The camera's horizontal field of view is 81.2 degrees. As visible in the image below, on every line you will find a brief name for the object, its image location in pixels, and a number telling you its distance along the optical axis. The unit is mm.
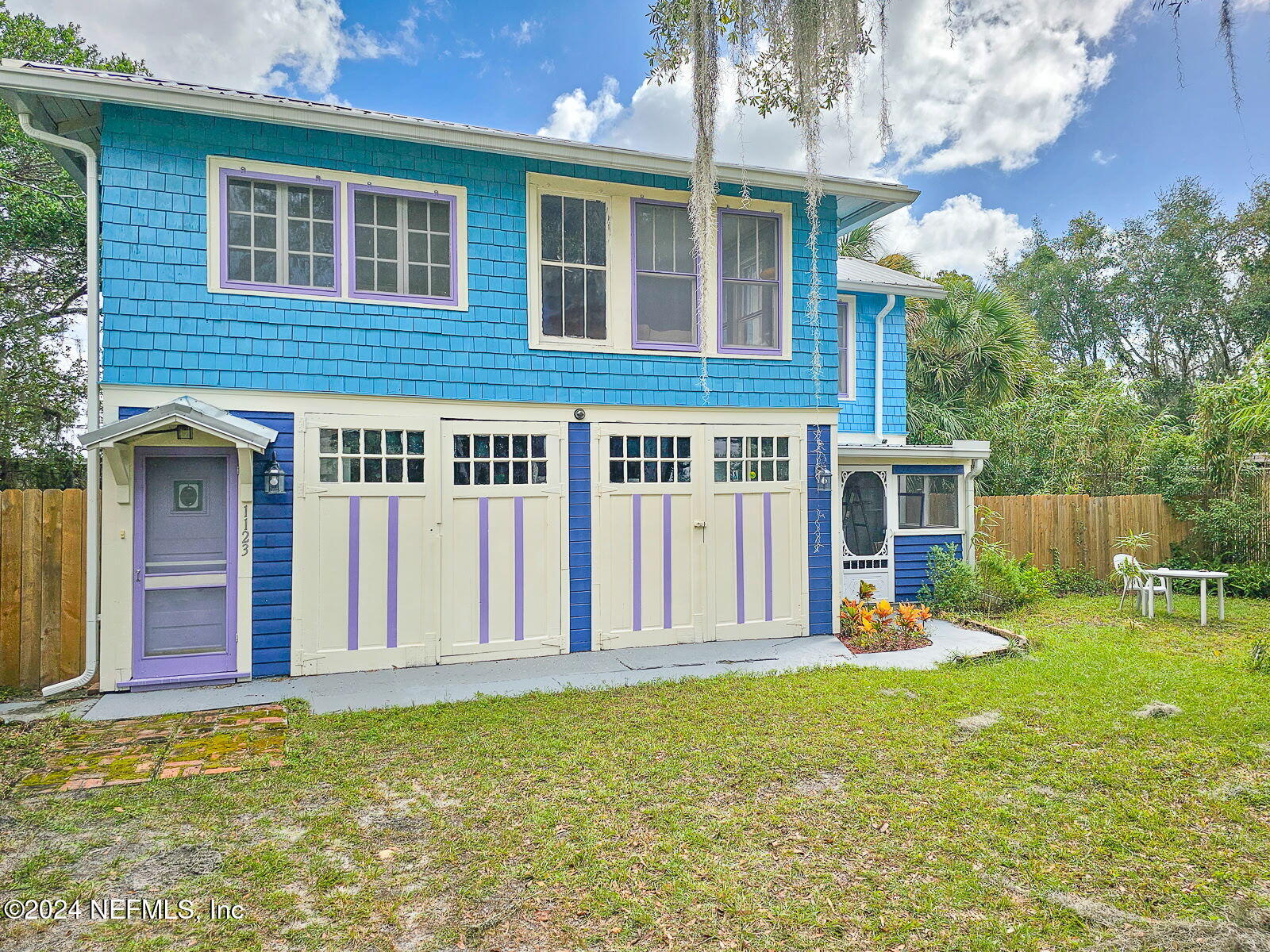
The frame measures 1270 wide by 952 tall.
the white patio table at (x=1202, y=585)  8266
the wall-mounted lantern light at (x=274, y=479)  5949
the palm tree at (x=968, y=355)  13859
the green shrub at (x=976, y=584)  9133
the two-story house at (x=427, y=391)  5750
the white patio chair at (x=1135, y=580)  9039
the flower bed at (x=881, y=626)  7289
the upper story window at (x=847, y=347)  10914
